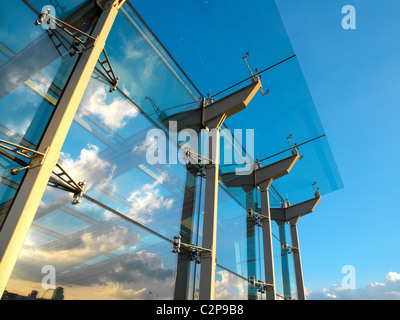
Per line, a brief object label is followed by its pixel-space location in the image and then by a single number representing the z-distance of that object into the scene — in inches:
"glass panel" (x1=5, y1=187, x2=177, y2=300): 183.5
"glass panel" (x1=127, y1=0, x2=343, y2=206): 320.8
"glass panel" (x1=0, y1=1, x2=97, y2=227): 180.2
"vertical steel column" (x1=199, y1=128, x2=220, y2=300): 311.5
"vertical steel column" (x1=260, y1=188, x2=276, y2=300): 466.6
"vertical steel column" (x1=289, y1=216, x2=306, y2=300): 592.1
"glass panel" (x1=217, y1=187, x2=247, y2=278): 394.0
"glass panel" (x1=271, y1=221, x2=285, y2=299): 539.6
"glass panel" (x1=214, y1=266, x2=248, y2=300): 356.8
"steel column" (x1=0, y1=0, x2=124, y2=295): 152.7
